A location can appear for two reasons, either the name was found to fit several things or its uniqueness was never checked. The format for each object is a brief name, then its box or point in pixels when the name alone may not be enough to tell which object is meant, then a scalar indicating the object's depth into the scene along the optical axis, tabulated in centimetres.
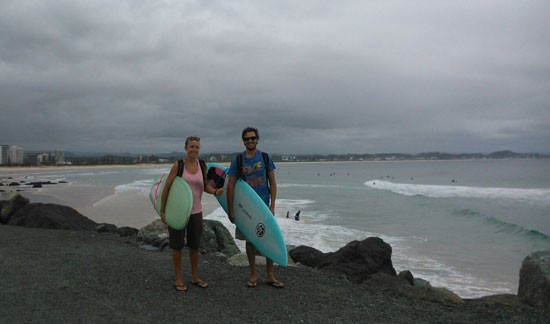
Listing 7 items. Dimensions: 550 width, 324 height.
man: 493
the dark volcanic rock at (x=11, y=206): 1155
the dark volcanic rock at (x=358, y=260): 747
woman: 486
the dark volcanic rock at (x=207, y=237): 835
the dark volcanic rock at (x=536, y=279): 586
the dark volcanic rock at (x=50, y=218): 1039
